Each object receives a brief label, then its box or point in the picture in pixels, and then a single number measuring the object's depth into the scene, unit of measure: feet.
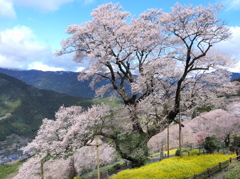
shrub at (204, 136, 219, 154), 80.89
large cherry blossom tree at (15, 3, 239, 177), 55.77
